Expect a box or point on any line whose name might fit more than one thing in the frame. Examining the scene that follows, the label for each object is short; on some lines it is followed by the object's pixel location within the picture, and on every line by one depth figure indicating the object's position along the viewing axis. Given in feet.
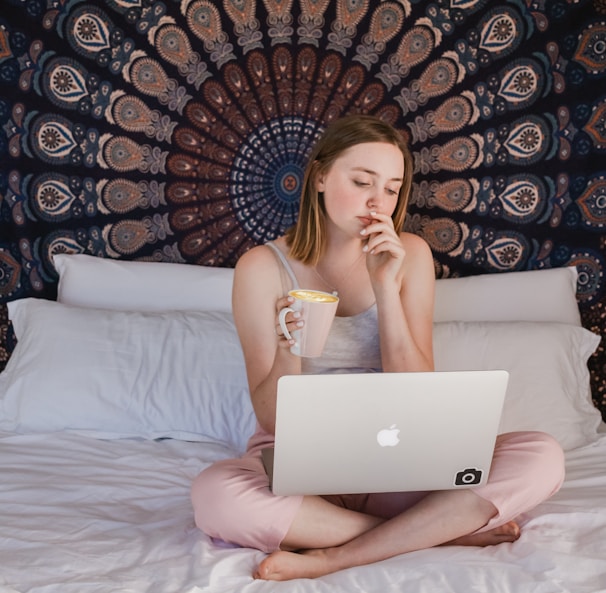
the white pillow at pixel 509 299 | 6.97
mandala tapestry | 7.13
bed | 3.77
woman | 4.05
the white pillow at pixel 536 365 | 5.95
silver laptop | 3.57
